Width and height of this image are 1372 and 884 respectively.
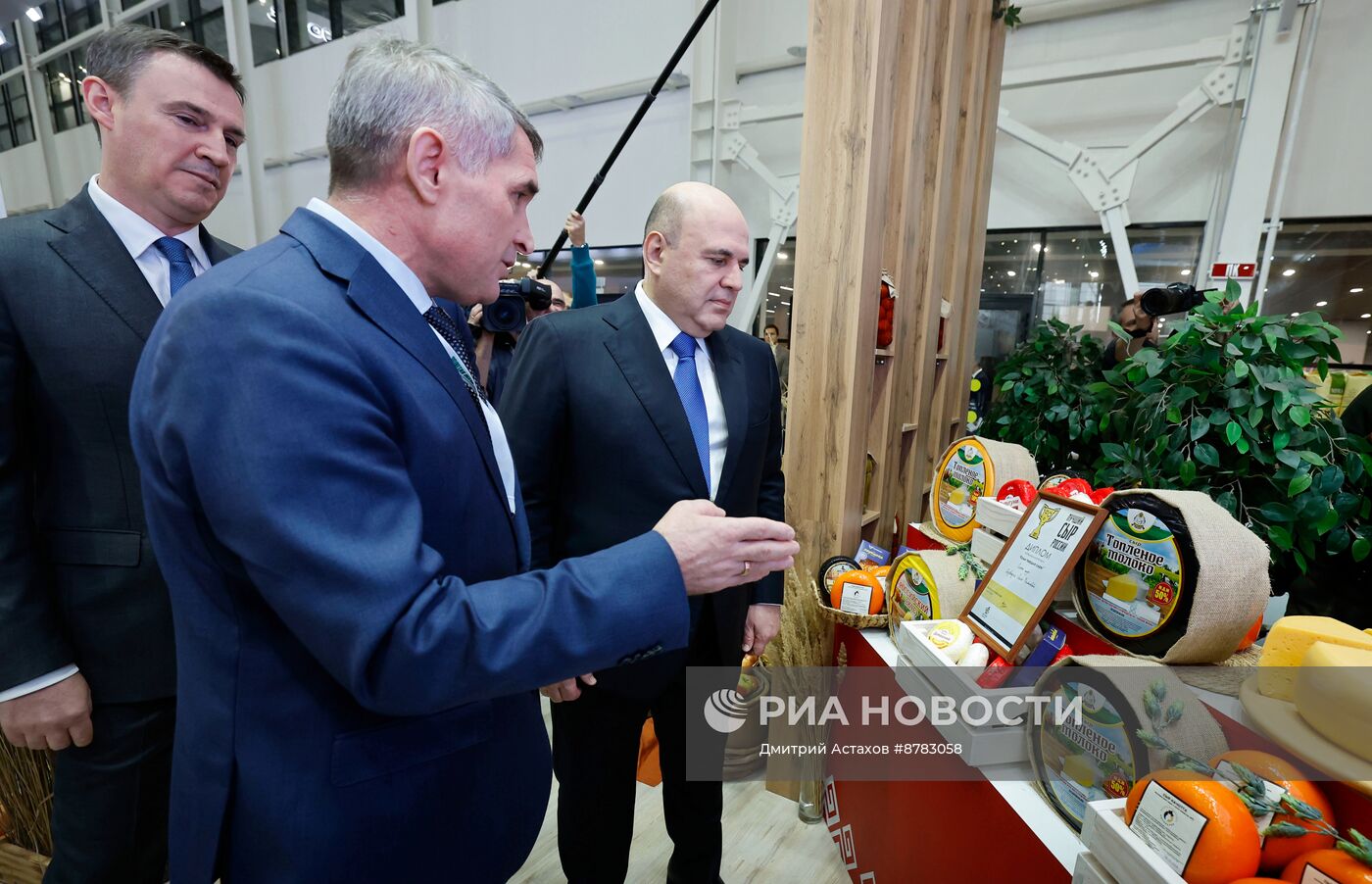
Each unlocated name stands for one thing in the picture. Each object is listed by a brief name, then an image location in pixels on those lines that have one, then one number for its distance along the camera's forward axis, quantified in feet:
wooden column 6.55
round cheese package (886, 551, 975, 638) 5.01
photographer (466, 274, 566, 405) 8.20
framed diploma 3.80
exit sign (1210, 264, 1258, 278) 13.66
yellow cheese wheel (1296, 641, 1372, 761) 2.34
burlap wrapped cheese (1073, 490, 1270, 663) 3.23
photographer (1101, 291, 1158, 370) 8.45
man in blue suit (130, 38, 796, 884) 1.88
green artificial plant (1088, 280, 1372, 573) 4.39
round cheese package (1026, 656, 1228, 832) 2.90
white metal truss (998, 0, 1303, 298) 13.08
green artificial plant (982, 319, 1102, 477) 8.43
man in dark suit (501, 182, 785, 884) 4.57
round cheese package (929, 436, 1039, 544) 5.61
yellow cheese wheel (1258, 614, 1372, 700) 2.80
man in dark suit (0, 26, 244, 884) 3.41
